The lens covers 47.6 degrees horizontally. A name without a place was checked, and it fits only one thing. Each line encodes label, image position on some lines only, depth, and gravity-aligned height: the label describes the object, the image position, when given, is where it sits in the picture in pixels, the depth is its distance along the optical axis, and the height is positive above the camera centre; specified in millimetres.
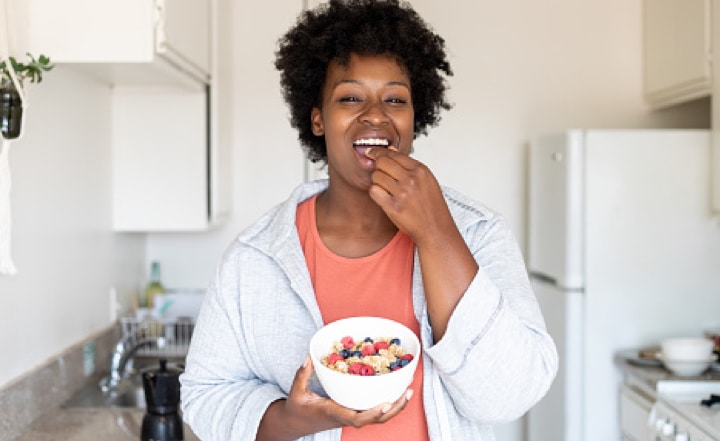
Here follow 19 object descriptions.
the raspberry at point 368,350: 1072 -188
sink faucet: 2471 -484
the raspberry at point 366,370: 1015 -204
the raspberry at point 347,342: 1109 -184
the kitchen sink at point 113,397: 2293 -548
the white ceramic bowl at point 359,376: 996 -204
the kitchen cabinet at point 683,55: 2770 +560
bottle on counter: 3217 -315
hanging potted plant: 1631 +223
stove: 2172 -576
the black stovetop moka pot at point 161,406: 1922 -471
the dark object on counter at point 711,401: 2311 -551
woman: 1043 -104
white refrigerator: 2877 -177
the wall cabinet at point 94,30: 1836 +404
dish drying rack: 2902 -456
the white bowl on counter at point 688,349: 2598 -455
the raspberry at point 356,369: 1020 -202
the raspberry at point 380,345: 1085 -184
